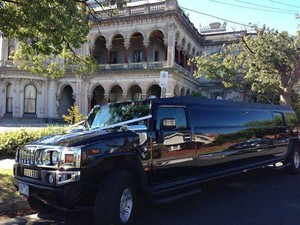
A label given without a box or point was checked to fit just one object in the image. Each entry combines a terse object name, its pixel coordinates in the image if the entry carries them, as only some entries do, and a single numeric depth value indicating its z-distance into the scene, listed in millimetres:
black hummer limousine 4855
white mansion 33156
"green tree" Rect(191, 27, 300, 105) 21891
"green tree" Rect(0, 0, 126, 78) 9125
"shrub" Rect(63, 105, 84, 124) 19777
